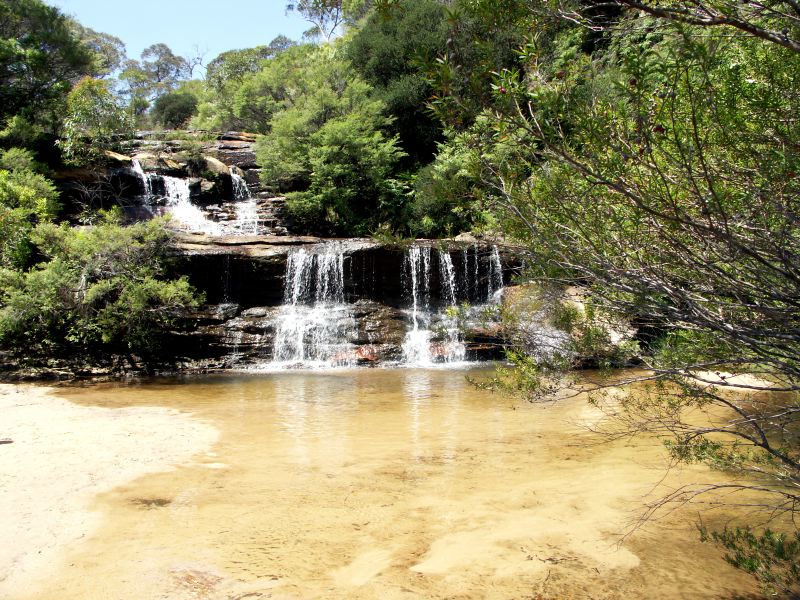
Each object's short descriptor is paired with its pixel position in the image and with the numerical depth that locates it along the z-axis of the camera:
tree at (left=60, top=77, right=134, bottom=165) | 19.84
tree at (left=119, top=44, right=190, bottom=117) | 66.00
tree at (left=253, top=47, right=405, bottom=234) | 21.52
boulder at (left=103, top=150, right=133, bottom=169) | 20.78
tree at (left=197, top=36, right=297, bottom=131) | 30.25
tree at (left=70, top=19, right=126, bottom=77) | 55.12
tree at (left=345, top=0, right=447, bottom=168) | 24.84
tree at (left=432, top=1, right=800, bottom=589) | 2.57
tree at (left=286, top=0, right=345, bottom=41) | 44.19
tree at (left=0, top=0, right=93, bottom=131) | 21.00
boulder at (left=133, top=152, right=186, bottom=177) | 22.22
